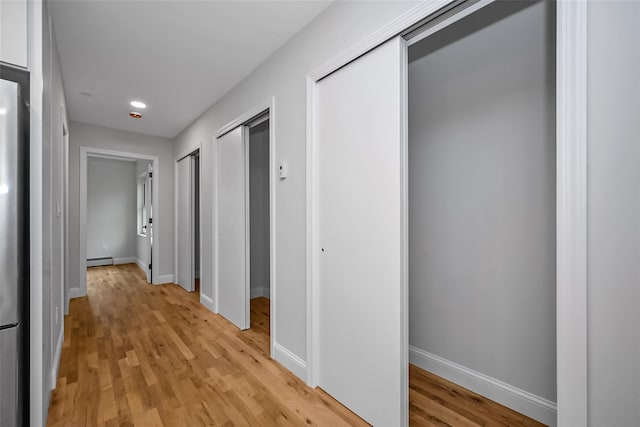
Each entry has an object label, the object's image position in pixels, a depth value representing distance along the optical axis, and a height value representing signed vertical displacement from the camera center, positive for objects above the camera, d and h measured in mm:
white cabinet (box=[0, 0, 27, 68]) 1365 +872
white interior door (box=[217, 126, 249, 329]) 2986 -173
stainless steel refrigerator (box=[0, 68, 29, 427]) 1244 -196
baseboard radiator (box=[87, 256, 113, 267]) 6285 -1090
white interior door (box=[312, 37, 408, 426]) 1478 -132
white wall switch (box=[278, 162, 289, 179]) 2229 +331
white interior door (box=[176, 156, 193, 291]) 4457 -213
